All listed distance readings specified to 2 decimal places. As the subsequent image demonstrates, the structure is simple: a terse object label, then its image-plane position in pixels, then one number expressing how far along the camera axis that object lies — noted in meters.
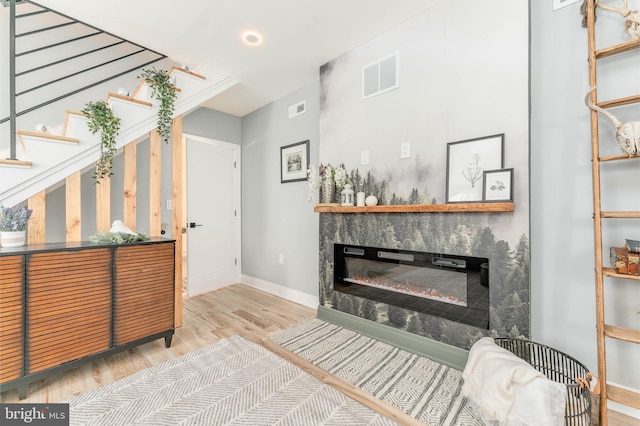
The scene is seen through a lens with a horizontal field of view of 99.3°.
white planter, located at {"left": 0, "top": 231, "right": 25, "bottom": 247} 1.80
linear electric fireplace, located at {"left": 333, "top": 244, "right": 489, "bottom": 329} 1.94
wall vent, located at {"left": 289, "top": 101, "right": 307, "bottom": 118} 3.42
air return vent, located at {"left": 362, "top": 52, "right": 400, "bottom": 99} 2.41
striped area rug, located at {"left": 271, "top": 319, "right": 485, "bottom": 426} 1.58
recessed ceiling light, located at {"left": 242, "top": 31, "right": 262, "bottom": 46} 2.43
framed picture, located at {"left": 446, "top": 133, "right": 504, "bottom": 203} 1.86
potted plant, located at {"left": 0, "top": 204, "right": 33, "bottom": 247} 1.81
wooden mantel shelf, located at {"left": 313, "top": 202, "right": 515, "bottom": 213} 1.75
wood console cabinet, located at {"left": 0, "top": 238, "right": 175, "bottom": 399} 1.63
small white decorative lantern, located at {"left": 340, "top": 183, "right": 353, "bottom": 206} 2.64
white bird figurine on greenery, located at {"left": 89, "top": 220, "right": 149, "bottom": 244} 2.07
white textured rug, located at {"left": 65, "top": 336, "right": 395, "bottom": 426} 1.51
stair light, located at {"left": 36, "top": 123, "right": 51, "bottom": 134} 2.43
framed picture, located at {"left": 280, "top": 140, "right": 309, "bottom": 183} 3.40
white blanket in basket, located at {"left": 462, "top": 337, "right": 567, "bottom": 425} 1.24
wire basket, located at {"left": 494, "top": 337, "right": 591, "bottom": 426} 1.32
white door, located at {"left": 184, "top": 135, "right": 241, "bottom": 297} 3.79
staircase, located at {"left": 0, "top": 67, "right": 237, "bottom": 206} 1.96
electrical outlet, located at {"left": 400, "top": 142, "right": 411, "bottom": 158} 2.31
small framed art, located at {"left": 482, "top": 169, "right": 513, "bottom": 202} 1.77
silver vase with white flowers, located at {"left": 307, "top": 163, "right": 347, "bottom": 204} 2.74
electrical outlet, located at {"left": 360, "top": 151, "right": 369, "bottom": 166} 2.62
